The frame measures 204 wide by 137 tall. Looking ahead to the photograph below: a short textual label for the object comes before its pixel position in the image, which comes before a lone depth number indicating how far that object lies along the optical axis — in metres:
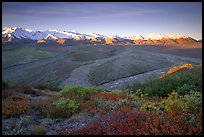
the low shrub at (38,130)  5.47
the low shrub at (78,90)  10.24
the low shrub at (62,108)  6.92
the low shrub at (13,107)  7.14
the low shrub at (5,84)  12.55
